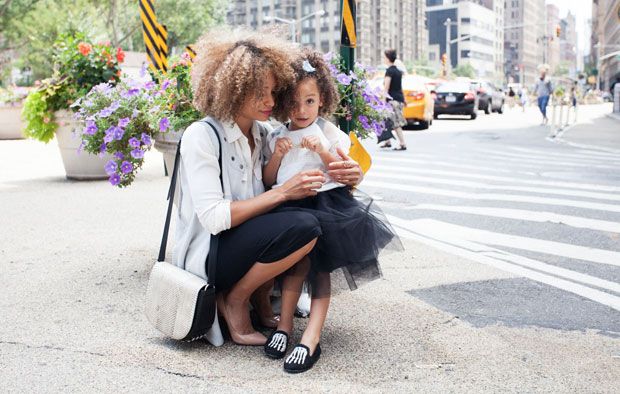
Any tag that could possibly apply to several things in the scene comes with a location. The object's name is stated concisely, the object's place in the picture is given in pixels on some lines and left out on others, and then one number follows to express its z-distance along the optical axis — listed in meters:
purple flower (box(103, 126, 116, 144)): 4.59
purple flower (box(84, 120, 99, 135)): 4.77
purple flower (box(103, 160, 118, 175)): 4.70
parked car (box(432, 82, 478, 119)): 26.92
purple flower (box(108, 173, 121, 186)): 4.74
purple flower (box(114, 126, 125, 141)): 4.59
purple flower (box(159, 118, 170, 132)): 4.36
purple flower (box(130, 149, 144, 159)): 4.67
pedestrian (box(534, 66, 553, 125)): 22.39
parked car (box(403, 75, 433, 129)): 20.77
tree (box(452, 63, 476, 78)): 137.80
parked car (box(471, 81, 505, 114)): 33.39
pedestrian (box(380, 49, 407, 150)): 14.24
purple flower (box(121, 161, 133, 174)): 4.71
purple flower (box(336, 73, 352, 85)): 4.49
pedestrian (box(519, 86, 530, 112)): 46.72
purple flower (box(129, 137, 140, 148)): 4.64
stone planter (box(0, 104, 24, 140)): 22.09
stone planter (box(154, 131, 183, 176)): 4.60
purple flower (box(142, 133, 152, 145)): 4.65
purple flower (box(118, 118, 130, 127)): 4.57
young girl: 3.43
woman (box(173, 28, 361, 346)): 3.37
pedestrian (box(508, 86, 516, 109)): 52.73
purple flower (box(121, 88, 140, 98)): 4.69
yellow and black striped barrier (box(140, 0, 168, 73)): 10.25
